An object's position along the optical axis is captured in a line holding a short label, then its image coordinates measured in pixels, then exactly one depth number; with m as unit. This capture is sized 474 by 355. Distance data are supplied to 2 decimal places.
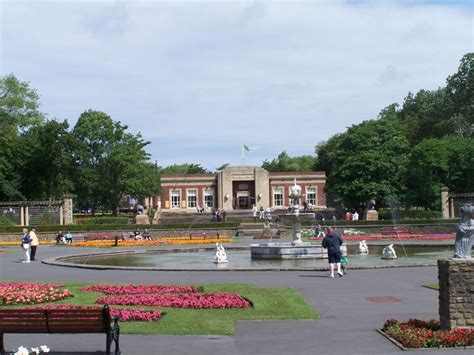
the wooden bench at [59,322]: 10.01
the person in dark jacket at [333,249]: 22.11
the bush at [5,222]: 57.51
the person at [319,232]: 47.89
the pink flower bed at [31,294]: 16.41
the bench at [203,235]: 49.56
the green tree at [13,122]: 69.75
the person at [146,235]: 50.53
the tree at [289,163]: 139.62
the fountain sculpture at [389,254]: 29.20
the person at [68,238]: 46.78
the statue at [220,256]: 28.21
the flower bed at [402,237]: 44.76
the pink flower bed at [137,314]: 13.75
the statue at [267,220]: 57.62
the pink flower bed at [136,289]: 17.81
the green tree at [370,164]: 72.44
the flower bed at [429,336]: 10.95
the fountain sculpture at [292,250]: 30.45
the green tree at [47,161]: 73.12
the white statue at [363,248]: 33.71
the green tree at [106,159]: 77.19
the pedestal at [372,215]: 63.43
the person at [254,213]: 77.35
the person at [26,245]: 30.66
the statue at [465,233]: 11.76
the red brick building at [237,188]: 94.00
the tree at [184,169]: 154.62
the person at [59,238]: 47.77
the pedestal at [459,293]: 11.48
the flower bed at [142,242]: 42.88
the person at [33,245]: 31.38
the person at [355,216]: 65.11
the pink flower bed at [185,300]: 15.44
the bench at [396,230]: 49.74
